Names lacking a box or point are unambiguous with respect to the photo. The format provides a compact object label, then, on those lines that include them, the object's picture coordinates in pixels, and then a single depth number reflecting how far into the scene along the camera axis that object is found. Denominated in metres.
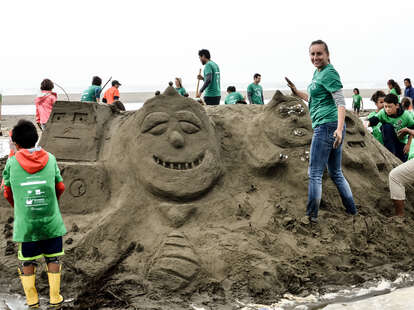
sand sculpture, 3.53
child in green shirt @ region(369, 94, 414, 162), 4.98
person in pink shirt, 5.89
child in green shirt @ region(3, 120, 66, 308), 2.99
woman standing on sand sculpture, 3.75
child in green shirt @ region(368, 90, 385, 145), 6.18
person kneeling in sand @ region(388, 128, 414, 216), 4.24
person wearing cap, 8.29
